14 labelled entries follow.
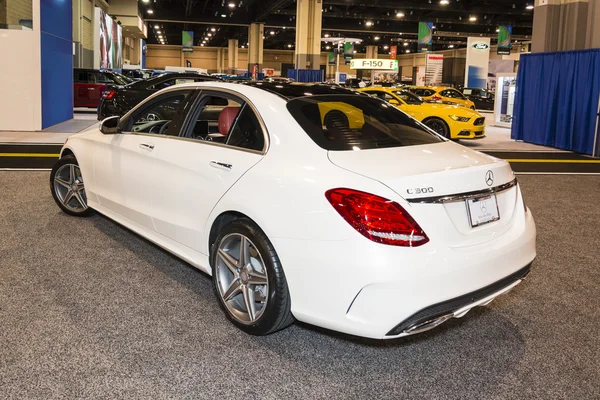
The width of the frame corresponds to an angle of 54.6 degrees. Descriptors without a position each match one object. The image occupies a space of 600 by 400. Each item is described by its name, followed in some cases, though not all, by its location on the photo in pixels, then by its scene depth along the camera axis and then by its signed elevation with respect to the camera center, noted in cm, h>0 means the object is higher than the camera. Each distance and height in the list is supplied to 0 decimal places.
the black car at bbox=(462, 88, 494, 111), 3428 +98
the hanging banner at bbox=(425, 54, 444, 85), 3653 +274
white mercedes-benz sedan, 278 -55
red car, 2186 +58
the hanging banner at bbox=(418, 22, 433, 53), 3757 +497
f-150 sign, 4091 +322
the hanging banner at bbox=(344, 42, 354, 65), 4500 +450
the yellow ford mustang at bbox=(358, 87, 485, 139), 1420 -15
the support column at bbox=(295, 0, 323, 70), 3284 +428
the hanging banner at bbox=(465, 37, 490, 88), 3444 +310
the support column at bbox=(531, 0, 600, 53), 1446 +237
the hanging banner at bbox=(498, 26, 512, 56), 3800 +494
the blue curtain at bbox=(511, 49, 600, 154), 1370 +45
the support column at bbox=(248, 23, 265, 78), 4584 +484
